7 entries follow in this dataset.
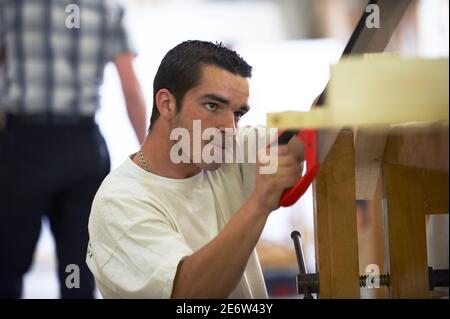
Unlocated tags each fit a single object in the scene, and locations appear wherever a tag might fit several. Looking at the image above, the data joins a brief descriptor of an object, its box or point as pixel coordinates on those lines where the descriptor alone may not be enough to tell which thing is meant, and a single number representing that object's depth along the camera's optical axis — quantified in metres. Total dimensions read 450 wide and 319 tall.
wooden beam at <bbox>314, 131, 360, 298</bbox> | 2.64
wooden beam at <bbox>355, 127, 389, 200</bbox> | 2.64
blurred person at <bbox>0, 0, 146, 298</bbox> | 3.15
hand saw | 2.32
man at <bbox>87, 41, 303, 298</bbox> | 2.47
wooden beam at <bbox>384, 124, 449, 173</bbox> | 2.31
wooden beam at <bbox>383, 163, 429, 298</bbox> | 2.71
